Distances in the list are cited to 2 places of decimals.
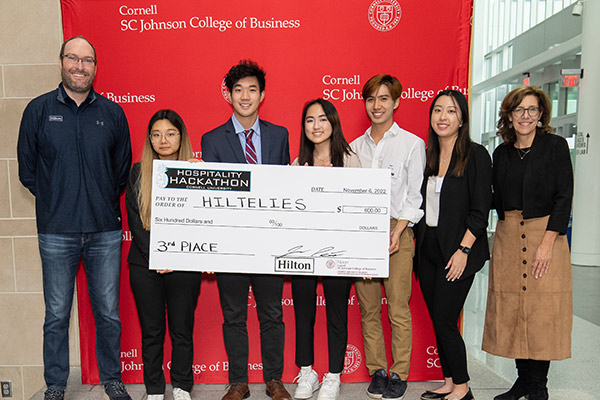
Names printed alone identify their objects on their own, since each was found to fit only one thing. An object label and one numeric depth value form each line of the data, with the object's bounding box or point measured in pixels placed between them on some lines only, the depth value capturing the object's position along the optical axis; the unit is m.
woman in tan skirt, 2.18
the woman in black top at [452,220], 2.16
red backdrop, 2.62
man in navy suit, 2.33
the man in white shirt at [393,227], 2.30
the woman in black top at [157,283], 2.25
